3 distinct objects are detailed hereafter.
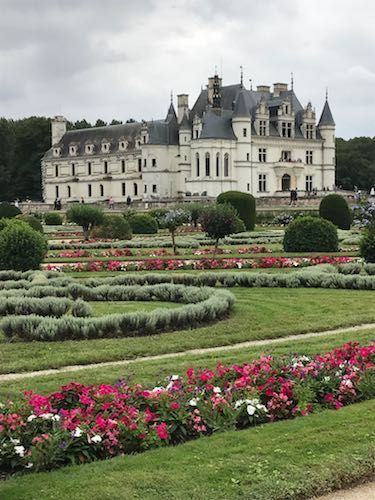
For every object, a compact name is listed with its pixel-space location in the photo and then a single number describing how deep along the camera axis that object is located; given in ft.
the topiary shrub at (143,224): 128.26
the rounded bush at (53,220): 162.86
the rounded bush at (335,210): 122.83
